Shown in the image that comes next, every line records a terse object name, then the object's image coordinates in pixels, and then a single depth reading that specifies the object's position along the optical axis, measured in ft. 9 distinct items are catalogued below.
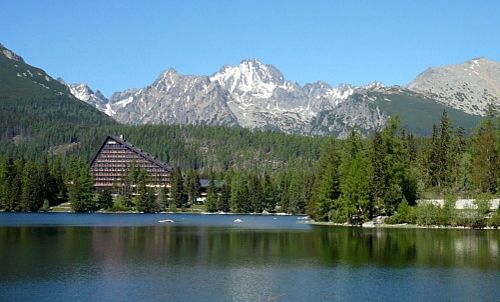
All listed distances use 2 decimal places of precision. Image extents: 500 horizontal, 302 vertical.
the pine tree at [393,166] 442.50
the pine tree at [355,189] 440.45
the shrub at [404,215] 428.15
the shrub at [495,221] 406.21
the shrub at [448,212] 422.00
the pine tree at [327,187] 481.87
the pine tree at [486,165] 464.65
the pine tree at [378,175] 445.78
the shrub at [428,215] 422.41
